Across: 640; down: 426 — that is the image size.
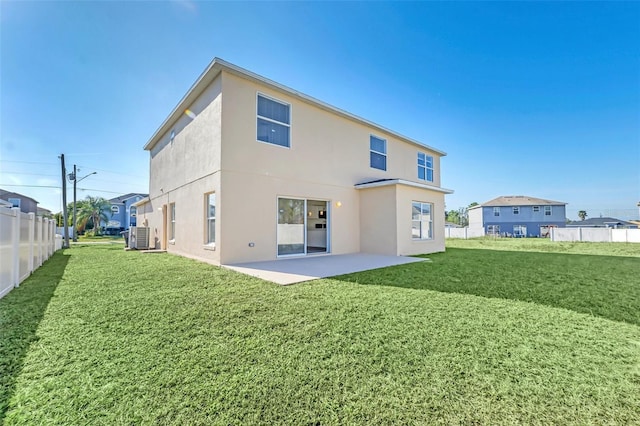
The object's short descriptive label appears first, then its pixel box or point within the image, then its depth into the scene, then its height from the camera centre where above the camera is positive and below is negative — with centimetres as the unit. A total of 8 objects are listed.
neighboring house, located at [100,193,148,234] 3881 +162
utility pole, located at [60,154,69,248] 1717 +182
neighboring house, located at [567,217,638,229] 4461 -40
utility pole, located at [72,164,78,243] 2181 +241
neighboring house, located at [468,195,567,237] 3703 +89
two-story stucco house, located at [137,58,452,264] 756 +150
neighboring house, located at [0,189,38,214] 3189 +326
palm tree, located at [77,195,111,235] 3450 +183
